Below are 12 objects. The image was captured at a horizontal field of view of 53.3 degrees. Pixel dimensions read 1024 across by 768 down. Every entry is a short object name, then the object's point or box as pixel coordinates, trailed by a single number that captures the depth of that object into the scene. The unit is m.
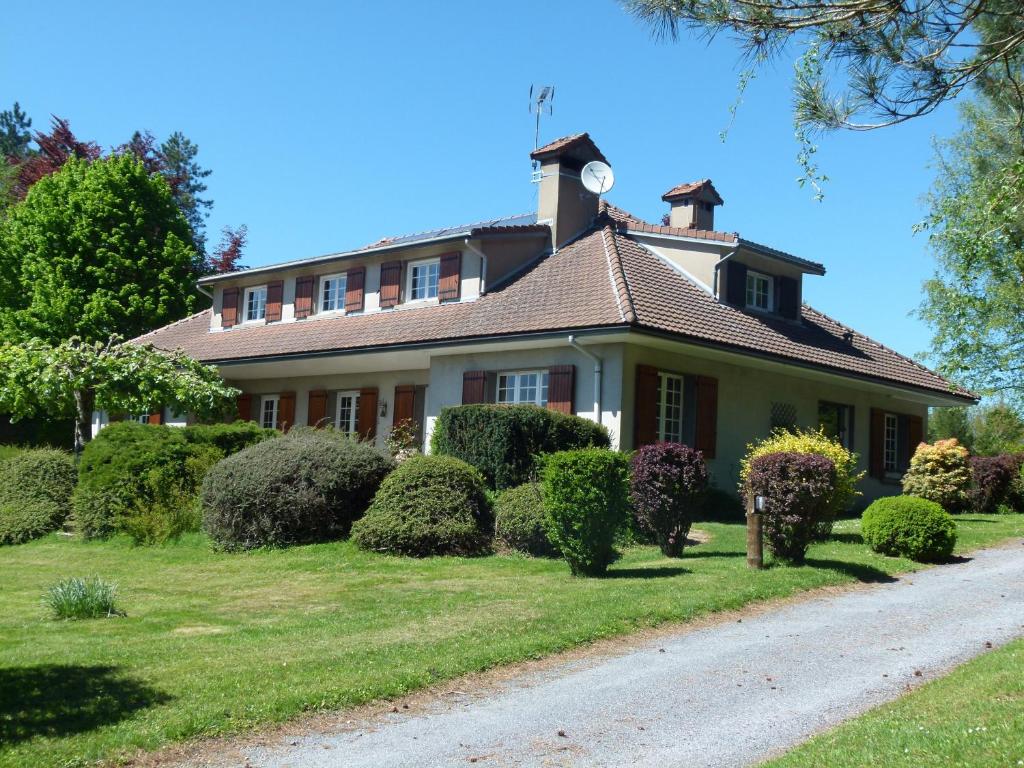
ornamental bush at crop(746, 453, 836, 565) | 12.52
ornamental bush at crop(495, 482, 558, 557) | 14.38
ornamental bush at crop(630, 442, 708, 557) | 13.30
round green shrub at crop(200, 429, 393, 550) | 15.64
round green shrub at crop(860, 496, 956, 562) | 13.63
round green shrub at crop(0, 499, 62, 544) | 18.48
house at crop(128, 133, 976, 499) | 18.72
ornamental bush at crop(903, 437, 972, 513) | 19.42
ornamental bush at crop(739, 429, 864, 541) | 14.16
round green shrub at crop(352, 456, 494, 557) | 14.43
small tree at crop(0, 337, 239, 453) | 21.25
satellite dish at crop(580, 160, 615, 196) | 23.03
